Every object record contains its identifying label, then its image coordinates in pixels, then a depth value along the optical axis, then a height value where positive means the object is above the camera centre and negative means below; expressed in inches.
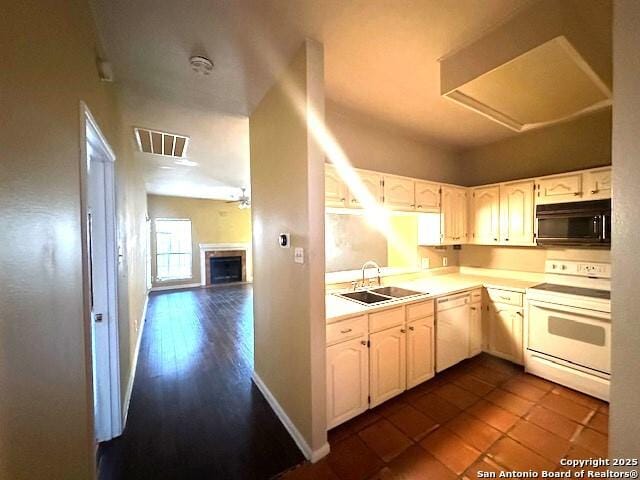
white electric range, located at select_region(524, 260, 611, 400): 89.8 -36.3
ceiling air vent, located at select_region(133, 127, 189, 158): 117.8 +48.1
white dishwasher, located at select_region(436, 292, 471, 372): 103.7 -40.7
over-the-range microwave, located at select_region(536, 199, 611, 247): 98.3 +3.7
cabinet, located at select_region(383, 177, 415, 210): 104.7 +17.9
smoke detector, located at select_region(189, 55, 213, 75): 68.6 +48.0
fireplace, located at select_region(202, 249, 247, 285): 306.3 -36.2
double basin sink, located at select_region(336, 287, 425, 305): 103.4 -25.0
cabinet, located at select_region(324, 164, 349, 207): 88.4 +16.5
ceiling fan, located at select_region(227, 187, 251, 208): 257.2 +38.7
